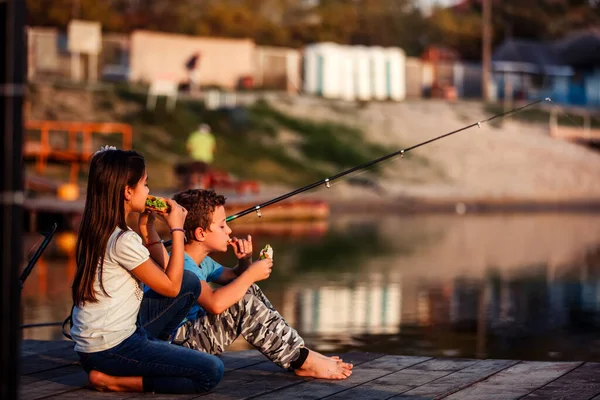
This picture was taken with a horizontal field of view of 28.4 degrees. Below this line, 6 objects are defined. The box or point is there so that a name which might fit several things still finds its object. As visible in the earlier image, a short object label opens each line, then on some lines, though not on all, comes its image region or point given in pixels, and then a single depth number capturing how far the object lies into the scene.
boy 5.55
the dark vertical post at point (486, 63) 49.53
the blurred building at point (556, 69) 53.09
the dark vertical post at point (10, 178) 3.29
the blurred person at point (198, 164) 23.03
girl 5.07
